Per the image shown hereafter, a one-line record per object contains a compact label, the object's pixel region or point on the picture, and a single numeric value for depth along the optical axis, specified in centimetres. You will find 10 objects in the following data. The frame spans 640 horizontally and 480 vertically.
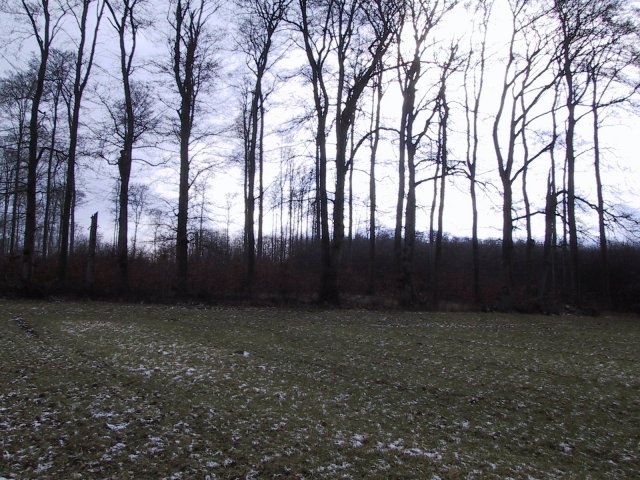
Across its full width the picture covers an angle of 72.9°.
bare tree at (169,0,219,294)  1855
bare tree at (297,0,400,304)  1798
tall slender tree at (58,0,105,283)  1900
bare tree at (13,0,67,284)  1728
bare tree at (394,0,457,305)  1835
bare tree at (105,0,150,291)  1938
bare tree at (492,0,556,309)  1992
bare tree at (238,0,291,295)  1967
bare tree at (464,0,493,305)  2306
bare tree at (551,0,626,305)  1895
